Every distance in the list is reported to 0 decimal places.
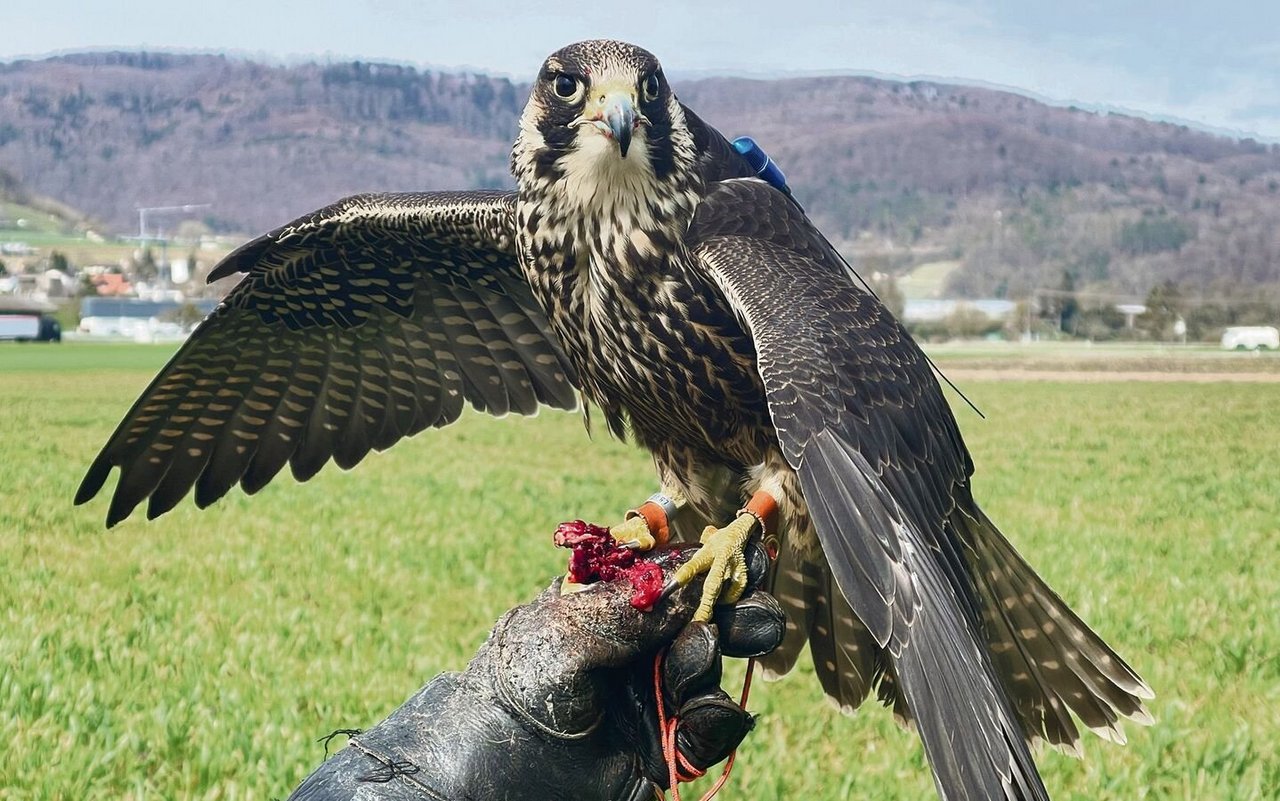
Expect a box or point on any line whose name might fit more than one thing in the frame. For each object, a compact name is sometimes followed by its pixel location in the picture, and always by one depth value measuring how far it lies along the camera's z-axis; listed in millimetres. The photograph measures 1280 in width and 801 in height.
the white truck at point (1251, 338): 41156
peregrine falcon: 2193
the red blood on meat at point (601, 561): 2240
